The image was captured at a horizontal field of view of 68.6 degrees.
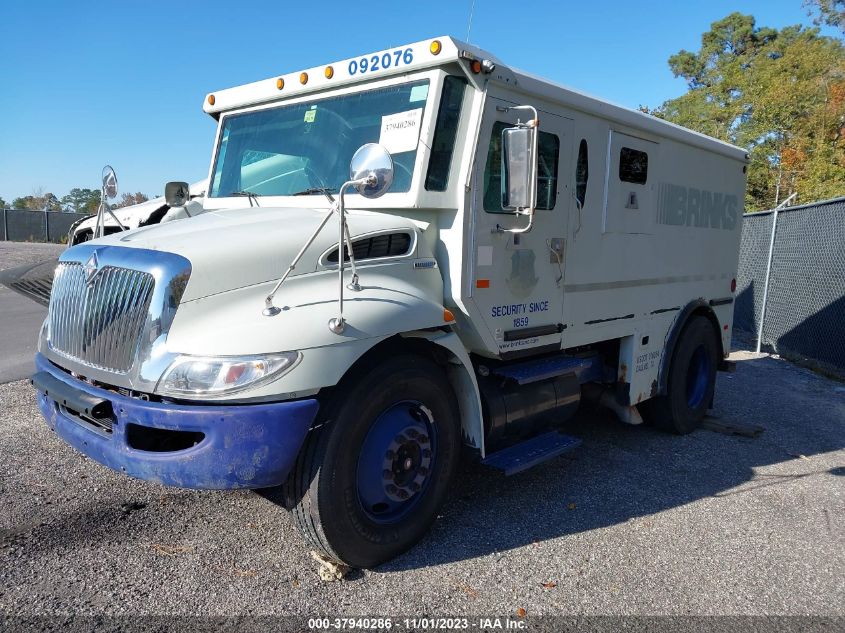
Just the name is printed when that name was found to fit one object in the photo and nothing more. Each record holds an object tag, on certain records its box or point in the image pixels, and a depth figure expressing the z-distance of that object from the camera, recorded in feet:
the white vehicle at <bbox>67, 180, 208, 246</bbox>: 27.20
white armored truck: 9.37
